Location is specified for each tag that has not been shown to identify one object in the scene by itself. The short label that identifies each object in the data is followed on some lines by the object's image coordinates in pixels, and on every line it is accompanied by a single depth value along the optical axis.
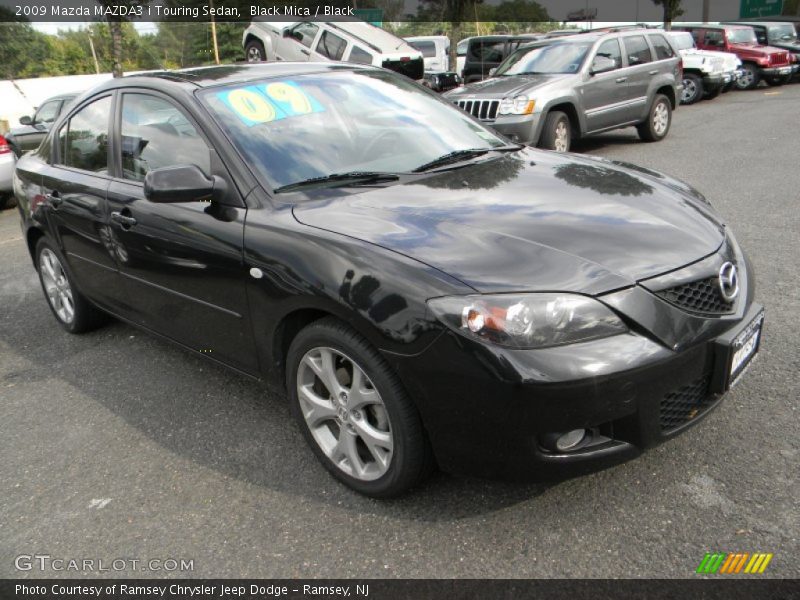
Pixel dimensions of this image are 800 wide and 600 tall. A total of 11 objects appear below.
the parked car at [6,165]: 9.84
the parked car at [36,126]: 9.90
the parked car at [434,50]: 22.70
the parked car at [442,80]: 15.47
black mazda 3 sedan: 2.31
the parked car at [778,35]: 21.72
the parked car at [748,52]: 20.36
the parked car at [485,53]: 17.61
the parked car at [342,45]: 16.16
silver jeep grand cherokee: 9.42
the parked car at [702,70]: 17.16
